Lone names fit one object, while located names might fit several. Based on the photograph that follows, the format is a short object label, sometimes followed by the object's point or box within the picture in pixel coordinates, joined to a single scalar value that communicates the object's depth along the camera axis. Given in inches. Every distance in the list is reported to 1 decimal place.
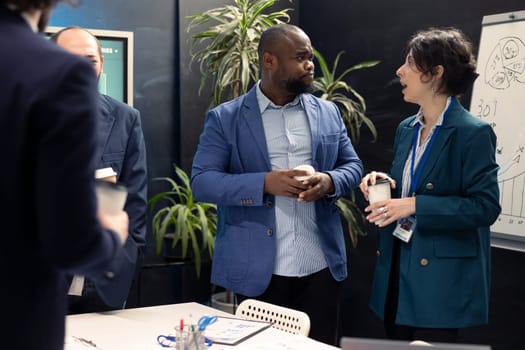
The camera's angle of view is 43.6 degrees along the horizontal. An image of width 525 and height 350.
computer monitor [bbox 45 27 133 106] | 164.6
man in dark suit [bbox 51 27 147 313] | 100.7
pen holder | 73.1
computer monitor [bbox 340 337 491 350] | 42.9
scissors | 73.1
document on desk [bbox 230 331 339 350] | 80.5
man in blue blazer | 111.9
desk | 81.1
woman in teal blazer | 101.4
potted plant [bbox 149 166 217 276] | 160.1
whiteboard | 127.4
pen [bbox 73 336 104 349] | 80.3
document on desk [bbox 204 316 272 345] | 82.0
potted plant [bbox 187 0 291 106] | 160.4
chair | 95.2
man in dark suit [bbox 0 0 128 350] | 40.5
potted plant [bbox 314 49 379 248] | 163.2
